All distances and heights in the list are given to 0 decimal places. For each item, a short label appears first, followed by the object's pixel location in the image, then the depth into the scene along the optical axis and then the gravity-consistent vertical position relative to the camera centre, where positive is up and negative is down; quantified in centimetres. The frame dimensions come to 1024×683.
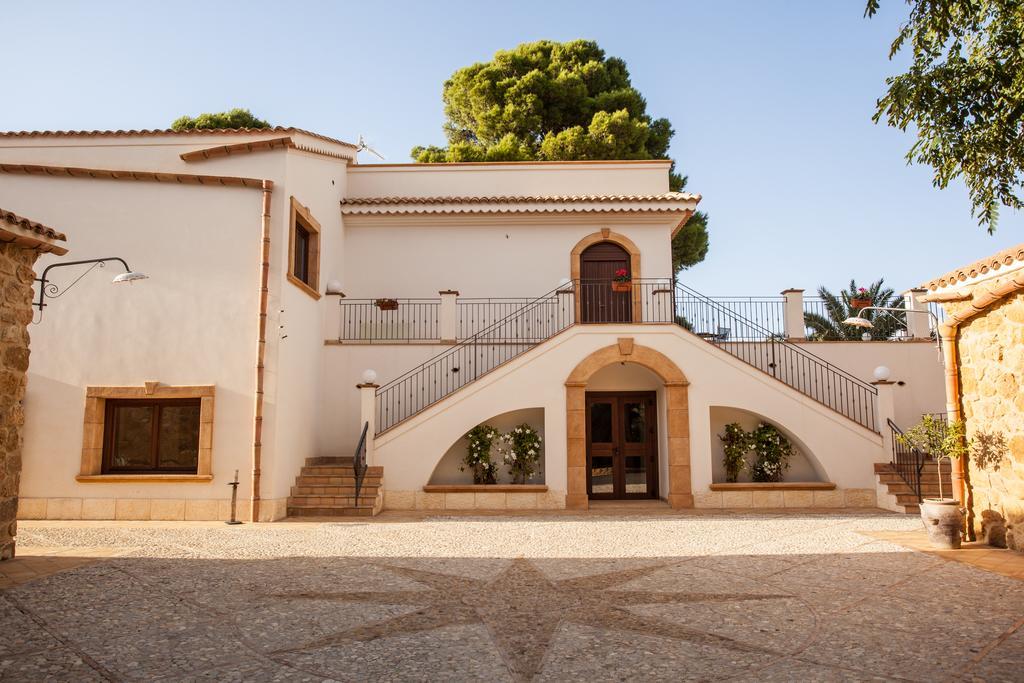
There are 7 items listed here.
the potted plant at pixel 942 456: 789 -27
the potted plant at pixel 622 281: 1409 +313
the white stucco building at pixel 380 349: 1089 +158
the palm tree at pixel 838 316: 2475 +436
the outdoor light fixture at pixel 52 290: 1087 +232
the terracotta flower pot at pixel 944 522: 787 -99
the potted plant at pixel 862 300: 1389 +271
